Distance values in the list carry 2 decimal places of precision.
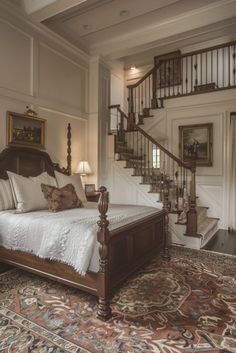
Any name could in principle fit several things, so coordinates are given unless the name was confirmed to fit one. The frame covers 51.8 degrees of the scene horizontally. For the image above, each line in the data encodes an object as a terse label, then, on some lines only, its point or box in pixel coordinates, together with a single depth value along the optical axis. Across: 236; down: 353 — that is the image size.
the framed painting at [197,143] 5.60
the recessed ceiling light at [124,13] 4.29
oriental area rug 1.76
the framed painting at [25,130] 3.84
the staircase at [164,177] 4.08
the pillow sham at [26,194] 3.08
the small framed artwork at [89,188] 5.21
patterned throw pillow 3.15
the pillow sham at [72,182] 3.97
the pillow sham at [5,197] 3.15
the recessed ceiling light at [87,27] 4.69
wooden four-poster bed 2.12
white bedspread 2.19
